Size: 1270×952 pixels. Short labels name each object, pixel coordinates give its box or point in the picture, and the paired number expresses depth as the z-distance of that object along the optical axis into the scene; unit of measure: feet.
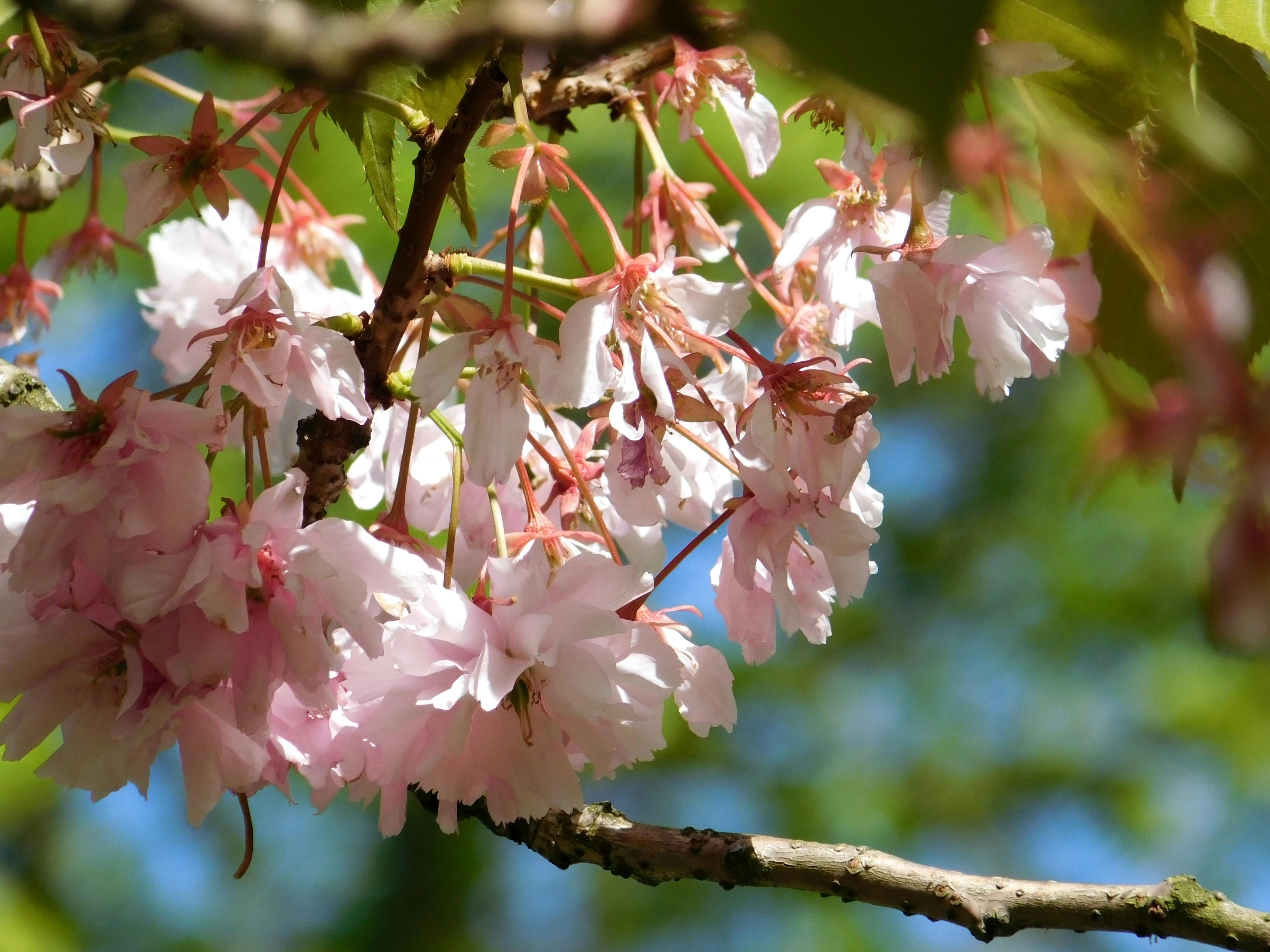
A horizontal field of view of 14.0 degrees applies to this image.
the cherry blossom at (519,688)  2.51
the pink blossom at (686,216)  2.75
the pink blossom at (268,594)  2.46
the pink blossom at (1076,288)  2.51
